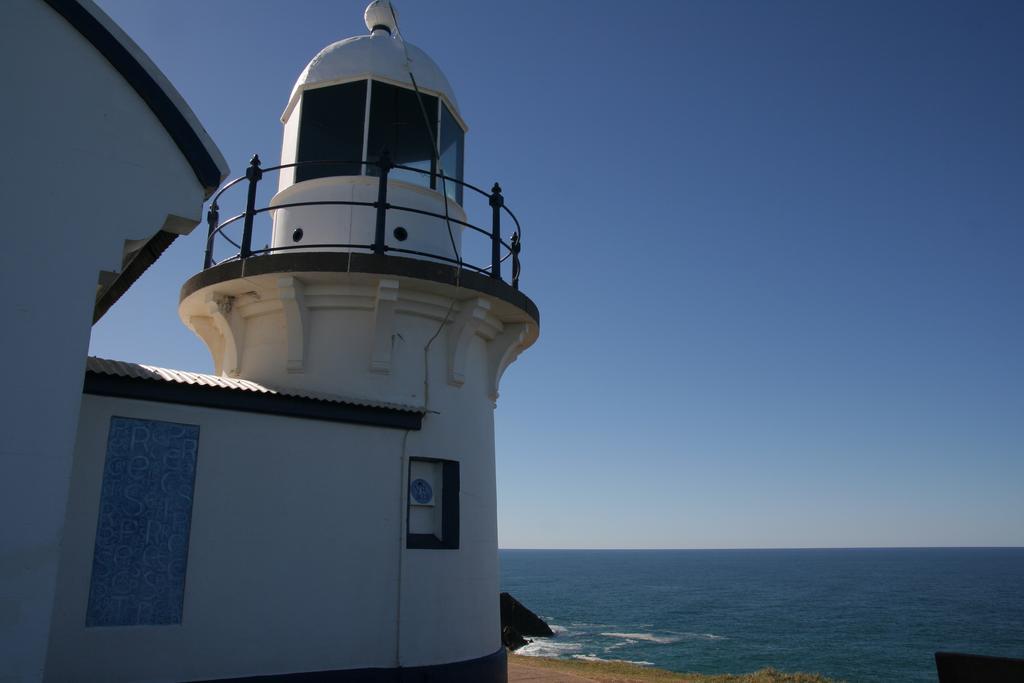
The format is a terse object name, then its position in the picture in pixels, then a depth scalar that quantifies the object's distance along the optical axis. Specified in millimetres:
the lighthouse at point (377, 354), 8203
